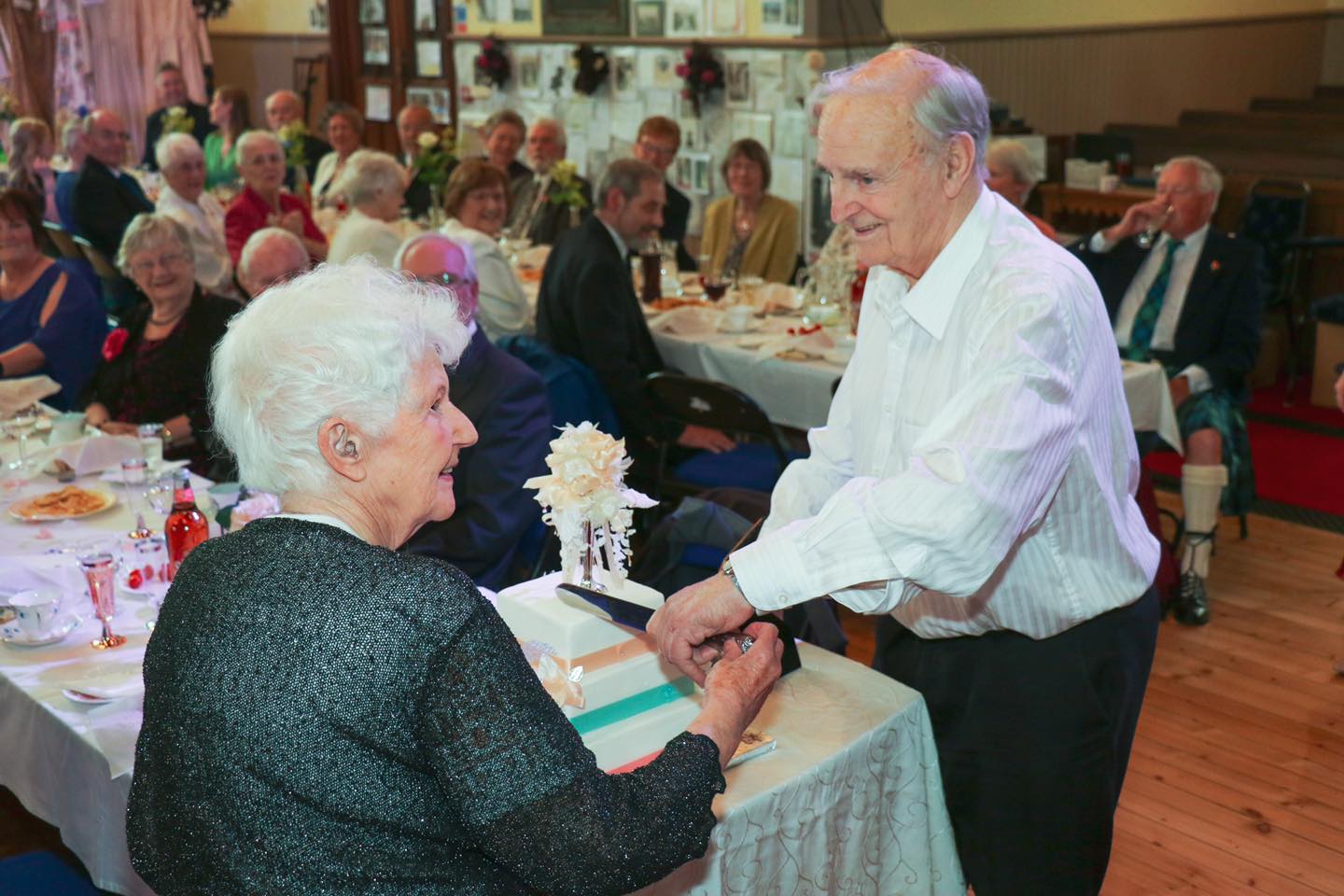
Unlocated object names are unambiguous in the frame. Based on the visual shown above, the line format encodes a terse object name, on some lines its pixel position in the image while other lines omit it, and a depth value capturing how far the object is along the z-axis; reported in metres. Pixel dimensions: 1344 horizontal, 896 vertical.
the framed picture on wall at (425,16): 10.58
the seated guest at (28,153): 7.29
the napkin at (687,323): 5.15
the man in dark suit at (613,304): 4.53
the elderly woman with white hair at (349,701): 1.17
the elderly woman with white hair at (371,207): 5.50
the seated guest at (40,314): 4.75
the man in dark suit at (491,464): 3.09
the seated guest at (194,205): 5.87
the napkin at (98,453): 3.37
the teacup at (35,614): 2.36
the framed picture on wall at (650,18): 8.80
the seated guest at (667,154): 7.14
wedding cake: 1.85
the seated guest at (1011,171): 4.91
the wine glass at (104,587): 2.34
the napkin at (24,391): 3.82
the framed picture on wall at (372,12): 10.95
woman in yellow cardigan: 6.38
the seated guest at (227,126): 9.38
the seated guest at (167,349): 4.02
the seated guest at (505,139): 7.97
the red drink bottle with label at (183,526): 2.57
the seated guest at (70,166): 7.12
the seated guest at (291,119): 9.46
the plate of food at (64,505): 3.04
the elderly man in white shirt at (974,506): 1.63
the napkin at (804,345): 4.70
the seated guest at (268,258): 4.17
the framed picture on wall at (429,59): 10.62
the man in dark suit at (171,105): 10.51
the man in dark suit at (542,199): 7.25
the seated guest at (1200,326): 4.45
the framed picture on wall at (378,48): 11.01
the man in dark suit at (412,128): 8.78
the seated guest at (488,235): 5.13
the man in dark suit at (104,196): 6.82
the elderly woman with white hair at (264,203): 6.41
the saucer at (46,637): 2.37
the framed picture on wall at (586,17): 9.07
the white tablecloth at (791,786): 1.83
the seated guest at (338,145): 8.74
